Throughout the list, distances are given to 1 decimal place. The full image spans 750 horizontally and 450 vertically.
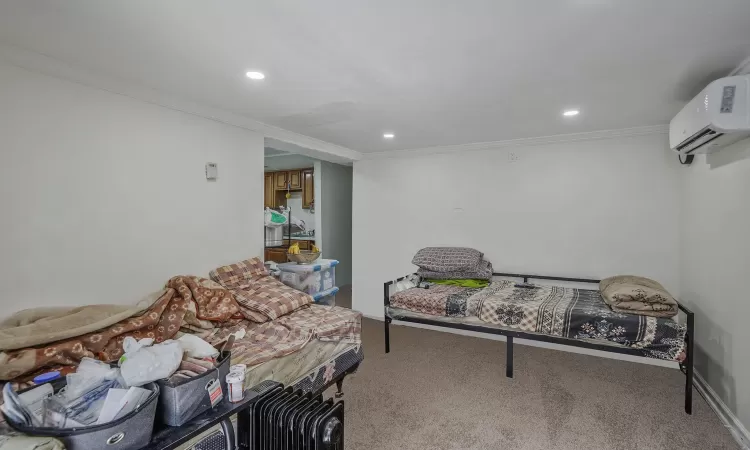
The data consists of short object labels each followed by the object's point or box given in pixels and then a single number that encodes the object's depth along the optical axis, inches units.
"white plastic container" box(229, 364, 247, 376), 52.2
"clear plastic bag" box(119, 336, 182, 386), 45.0
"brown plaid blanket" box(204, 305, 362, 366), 87.6
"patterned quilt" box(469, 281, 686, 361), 103.3
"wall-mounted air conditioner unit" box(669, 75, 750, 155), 81.5
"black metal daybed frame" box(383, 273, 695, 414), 101.4
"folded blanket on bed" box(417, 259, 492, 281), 155.9
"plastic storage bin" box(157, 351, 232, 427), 44.9
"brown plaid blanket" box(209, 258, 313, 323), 109.9
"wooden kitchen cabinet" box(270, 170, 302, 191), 246.7
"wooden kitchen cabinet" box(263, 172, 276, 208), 257.8
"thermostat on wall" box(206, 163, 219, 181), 122.4
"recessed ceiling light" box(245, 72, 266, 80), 90.1
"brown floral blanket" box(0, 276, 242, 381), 69.3
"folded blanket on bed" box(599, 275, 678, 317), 106.2
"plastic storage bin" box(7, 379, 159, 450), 36.9
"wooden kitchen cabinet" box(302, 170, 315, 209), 241.6
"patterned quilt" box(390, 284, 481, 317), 132.3
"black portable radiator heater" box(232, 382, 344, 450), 47.2
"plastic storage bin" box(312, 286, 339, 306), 145.6
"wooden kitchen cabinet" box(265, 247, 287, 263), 235.4
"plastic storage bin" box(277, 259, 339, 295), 142.8
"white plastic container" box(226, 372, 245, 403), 50.5
